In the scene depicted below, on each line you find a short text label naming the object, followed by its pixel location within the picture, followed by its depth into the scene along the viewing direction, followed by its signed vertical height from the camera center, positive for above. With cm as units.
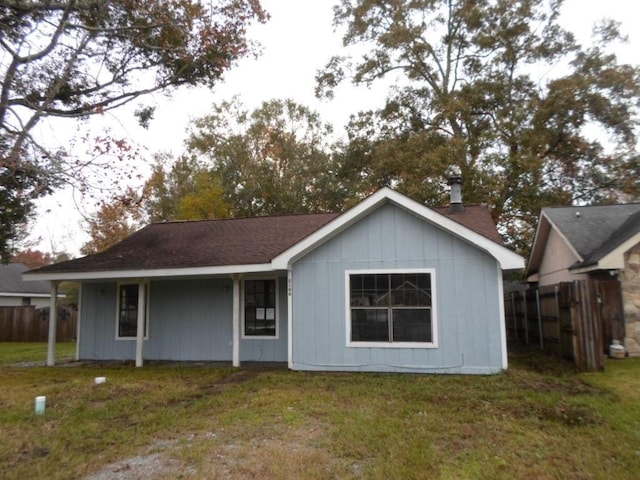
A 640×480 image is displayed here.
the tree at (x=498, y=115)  1959 +821
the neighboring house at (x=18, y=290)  2605 +102
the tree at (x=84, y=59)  1112 +681
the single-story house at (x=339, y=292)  876 +21
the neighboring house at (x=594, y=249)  1052 +128
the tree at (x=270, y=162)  2883 +876
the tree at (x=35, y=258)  3904 +423
